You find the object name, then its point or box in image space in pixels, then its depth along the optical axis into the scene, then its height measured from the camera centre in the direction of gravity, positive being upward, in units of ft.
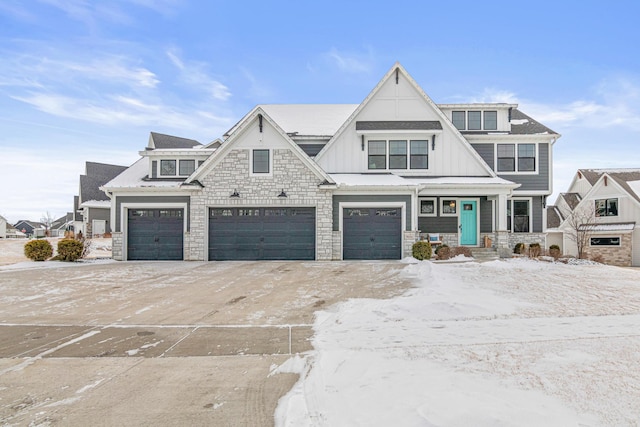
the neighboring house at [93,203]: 113.50 +4.69
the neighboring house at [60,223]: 200.87 -2.25
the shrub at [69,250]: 55.98 -4.36
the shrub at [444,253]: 53.42 -4.33
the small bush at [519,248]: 62.75 -4.27
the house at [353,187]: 57.31 +4.89
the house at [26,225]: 272.64 -4.33
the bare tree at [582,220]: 87.04 +0.41
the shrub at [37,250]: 54.95 -4.30
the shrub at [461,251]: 55.29 -4.20
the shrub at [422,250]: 53.72 -3.99
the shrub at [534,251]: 56.85 -4.35
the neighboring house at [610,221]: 87.81 +0.19
